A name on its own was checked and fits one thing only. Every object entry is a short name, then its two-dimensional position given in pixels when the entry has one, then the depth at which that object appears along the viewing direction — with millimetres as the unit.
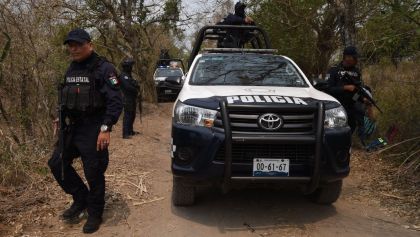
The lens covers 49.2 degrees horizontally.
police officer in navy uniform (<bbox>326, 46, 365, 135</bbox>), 6769
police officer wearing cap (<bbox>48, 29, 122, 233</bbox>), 4266
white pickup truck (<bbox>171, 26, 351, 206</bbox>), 4145
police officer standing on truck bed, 8242
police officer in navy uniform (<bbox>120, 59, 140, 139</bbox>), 9359
